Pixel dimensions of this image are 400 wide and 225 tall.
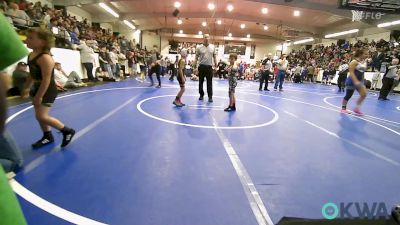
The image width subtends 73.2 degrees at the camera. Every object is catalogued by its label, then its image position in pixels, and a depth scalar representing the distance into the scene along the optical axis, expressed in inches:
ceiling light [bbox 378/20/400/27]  697.6
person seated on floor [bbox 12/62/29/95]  276.0
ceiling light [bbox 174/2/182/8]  826.2
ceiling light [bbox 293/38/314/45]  1232.4
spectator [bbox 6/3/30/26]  347.9
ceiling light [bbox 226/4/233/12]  823.8
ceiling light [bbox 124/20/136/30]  1017.0
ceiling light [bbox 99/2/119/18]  765.3
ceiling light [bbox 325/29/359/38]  920.3
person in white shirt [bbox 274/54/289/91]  492.3
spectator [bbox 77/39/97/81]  474.3
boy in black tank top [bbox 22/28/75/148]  125.4
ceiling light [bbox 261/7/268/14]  848.3
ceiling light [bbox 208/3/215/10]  828.1
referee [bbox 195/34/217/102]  306.7
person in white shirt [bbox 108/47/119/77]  585.0
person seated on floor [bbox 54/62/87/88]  359.2
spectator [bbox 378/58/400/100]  423.2
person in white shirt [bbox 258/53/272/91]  506.6
